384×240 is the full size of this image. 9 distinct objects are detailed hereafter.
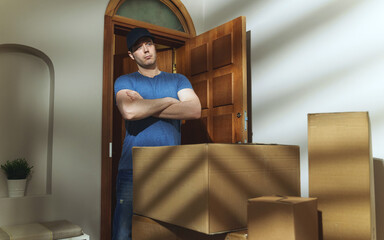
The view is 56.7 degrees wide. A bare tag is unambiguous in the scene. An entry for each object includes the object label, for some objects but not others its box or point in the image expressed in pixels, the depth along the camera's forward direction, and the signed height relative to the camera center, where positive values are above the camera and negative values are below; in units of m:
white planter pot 2.59 -0.27
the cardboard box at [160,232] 1.31 -0.32
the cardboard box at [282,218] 1.09 -0.22
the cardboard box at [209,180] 1.20 -0.12
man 1.92 +0.24
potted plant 2.59 -0.19
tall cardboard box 1.28 -0.09
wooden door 2.87 +0.59
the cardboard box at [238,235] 1.19 -0.29
